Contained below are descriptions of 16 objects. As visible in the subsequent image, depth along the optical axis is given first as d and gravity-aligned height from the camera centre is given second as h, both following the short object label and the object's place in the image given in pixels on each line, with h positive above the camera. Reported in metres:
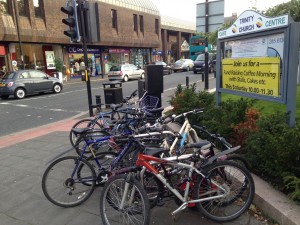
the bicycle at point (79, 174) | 3.47 -1.39
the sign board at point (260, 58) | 3.61 -0.08
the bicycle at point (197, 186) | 2.81 -1.34
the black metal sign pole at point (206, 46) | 11.64 +0.43
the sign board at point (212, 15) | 11.51 +1.69
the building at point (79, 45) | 23.14 +2.75
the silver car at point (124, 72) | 23.47 -1.06
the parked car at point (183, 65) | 31.66 -0.93
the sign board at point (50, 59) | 26.58 +0.43
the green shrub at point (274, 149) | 2.99 -1.10
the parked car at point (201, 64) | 24.77 -0.68
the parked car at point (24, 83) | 15.14 -1.04
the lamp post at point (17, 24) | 22.01 +3.14
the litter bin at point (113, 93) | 9.40 -1.10
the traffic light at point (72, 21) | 7.28 +1.10
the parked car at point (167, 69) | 28.24 -1.18
